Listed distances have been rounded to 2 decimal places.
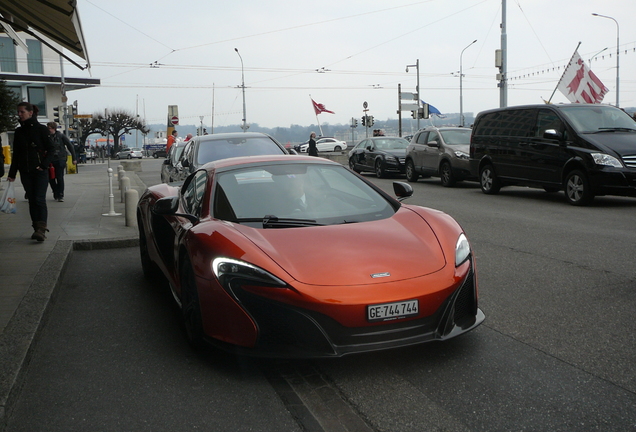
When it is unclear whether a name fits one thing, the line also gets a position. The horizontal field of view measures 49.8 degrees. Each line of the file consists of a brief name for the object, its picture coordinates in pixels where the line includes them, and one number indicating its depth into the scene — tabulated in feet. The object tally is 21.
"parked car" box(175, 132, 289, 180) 35.94
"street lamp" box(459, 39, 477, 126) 210.71
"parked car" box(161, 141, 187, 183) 40.93
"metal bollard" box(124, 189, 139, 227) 35.22
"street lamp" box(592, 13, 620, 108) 126.00
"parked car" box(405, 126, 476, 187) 60.08
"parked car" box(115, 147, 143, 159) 263.29
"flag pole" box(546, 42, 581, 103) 72.43
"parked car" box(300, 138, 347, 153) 219.41
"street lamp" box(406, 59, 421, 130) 189.13
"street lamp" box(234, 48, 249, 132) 190.74
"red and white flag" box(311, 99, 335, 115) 164.35
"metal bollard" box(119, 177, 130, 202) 45.50
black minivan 39.93
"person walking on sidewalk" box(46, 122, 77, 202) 48.21
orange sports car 12.35
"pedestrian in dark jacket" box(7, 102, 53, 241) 29.07
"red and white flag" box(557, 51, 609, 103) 73.05
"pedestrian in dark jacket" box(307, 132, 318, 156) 96.53
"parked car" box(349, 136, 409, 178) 74.28
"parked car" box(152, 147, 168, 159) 259.12
